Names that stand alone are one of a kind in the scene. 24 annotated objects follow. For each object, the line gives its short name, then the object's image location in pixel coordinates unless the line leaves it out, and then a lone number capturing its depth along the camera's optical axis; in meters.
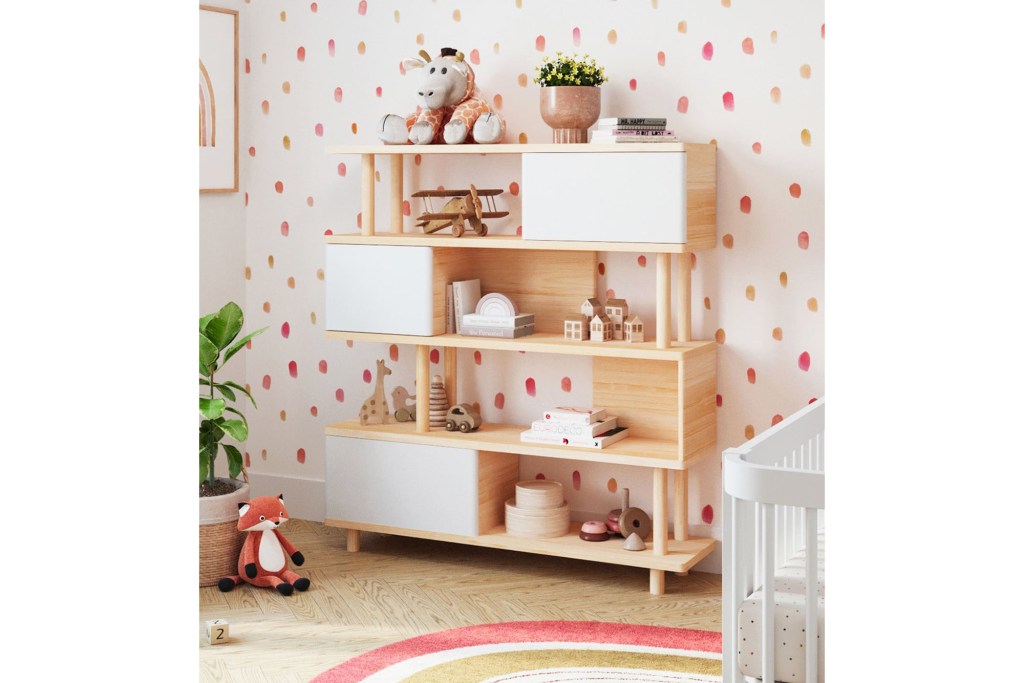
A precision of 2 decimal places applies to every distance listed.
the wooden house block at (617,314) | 3.75
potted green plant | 3.66
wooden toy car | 3.92
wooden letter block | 3.16
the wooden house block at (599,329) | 3.69
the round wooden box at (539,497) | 3.80
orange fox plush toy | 3.63
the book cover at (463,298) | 3.91
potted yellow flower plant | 3.61
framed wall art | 4.25
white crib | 2.05
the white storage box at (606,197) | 3.41
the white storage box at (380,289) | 3.84
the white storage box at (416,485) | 3.80
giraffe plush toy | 3.77
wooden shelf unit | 3.54
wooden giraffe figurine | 4.07
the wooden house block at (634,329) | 3.65
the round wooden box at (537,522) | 3.79
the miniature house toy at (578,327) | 3.73
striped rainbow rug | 2.91
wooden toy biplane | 3.82
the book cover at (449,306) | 3.94
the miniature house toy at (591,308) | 3.75
